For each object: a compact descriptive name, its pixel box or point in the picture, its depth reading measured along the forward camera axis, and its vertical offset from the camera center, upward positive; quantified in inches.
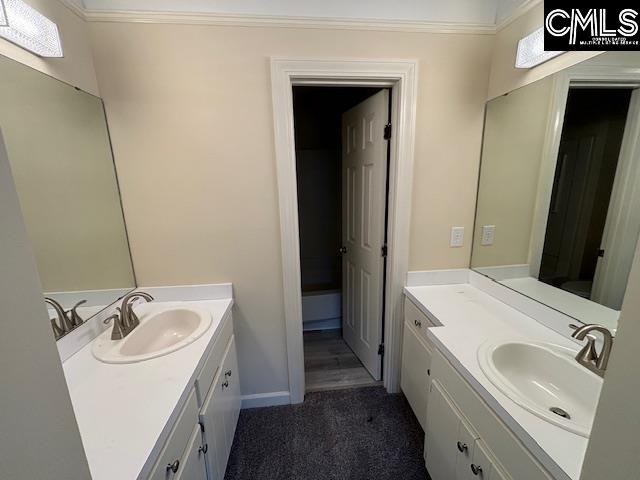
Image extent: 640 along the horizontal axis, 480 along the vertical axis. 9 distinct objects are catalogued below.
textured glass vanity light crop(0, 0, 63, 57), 36.7 +24.6
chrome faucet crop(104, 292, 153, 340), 46.1 -23.2
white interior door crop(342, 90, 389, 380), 66.1 -9.6
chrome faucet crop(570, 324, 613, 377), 33.8 -22.6
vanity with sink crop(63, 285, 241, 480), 28.1 -26.2
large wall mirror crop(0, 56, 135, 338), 38.5 +0.9
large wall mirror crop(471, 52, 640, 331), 37.9 -0.2
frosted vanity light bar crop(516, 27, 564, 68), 47.6 +24.9
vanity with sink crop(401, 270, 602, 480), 28.3 -27.8
